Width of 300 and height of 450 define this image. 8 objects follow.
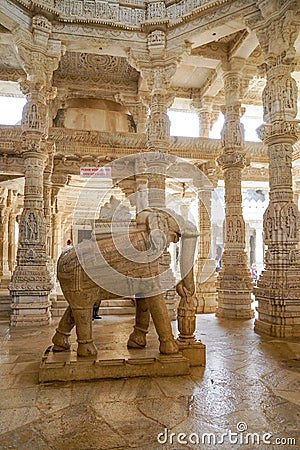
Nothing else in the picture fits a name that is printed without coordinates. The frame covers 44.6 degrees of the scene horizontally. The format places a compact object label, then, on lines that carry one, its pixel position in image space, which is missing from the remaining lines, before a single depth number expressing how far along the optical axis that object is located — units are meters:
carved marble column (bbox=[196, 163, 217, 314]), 10.45
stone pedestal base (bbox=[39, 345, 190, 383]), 3.76
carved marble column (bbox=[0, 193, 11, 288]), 15.13
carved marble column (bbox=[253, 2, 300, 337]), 6.21
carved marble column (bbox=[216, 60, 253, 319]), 8.55
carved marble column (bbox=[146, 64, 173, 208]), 8.26
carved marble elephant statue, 3.98
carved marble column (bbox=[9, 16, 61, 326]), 7.72
